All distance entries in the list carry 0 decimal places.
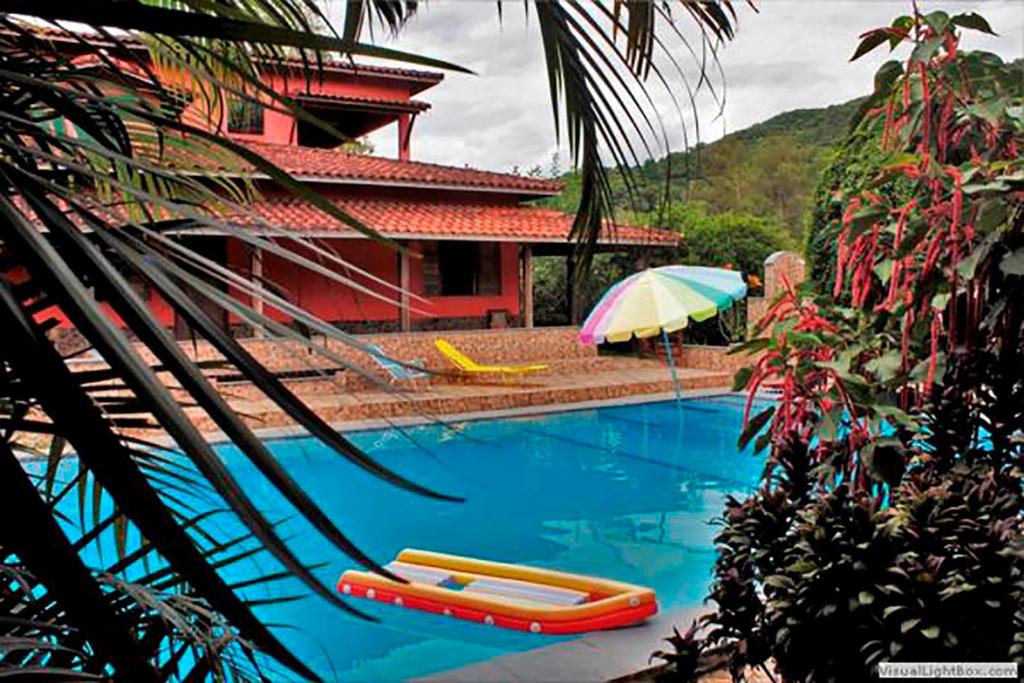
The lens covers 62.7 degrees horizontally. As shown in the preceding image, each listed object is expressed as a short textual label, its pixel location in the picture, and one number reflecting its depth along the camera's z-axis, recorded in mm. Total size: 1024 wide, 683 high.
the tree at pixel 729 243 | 21516
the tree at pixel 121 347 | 367
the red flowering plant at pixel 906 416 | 2514
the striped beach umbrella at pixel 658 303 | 13766
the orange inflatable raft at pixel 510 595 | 5082
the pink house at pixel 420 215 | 16078
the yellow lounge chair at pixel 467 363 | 14695
